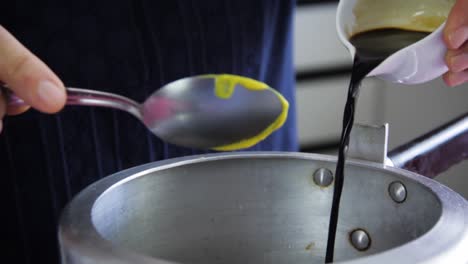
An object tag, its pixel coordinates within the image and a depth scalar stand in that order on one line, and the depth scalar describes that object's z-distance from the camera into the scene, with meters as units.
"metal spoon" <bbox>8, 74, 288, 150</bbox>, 0.62
